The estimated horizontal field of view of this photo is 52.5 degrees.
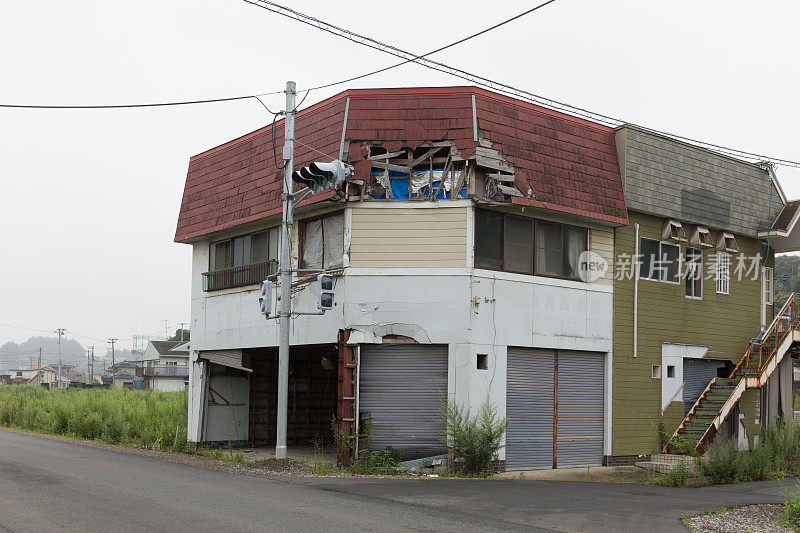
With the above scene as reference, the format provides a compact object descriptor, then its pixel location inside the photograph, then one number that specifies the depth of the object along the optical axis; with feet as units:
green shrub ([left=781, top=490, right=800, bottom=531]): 40.09
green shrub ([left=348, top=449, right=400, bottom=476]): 56.85
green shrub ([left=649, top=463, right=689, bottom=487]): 57.26
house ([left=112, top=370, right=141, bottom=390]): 365.44
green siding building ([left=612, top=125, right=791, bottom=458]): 68.90
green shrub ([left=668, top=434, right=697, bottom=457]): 67.41
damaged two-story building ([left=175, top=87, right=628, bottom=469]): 59.11
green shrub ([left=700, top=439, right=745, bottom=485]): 59.72
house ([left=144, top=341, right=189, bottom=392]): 272.66
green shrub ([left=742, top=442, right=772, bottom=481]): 62.08
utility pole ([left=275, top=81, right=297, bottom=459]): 55.52
